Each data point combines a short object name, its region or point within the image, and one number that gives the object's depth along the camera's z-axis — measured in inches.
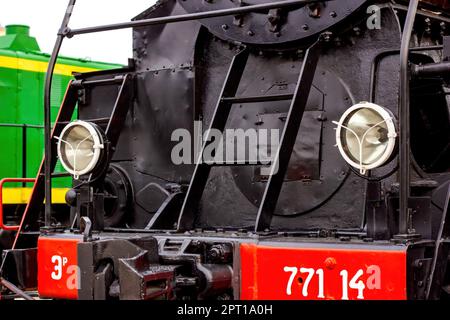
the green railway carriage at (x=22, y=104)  734.5
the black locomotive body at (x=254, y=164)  263.9
